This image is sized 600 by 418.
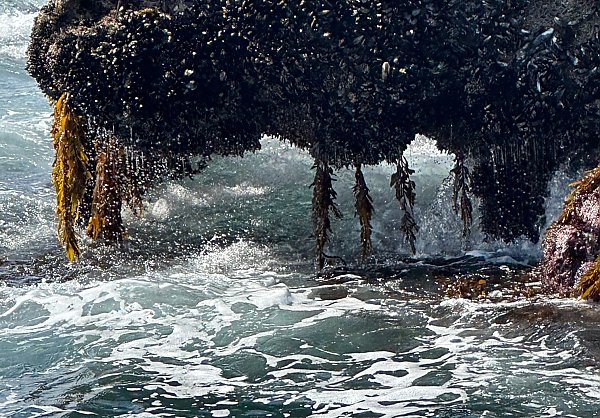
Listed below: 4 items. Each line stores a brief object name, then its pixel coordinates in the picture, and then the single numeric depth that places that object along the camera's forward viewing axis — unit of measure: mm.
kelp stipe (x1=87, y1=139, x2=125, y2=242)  18250
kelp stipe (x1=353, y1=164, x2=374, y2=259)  17844
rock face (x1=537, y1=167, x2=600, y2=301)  15242
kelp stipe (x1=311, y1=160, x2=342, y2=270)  17797
